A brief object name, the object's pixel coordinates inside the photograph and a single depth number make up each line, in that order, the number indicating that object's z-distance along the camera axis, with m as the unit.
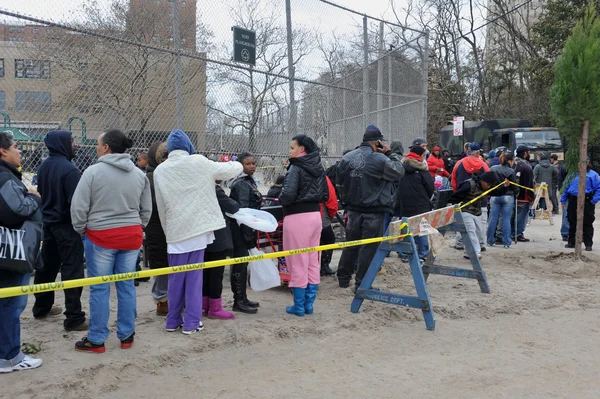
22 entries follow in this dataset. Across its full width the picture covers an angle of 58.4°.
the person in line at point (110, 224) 4.31
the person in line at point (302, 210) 5.52
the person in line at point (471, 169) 9.07
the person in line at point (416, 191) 8.19
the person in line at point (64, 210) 4.83
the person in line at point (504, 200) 10.02
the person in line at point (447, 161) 19.03
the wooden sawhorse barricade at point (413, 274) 5.31
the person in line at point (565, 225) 10.67
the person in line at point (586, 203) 9.76
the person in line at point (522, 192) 10.66
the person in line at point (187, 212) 4.79
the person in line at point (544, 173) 14.26
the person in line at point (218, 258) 5.21
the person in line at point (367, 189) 6.28
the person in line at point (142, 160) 6.68
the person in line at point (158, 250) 5.42
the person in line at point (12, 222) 3.76
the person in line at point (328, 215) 7.19
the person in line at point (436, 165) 11.24
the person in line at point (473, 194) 8.49
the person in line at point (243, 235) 5.68
